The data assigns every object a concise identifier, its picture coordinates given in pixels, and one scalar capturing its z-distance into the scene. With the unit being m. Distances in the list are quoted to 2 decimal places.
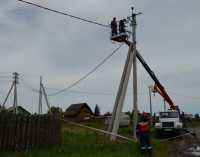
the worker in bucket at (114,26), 16.19
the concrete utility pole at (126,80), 14.82
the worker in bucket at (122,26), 15.83
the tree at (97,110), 63.63
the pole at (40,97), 32.85
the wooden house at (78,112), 53.71
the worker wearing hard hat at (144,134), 10.72
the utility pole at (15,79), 32.55
